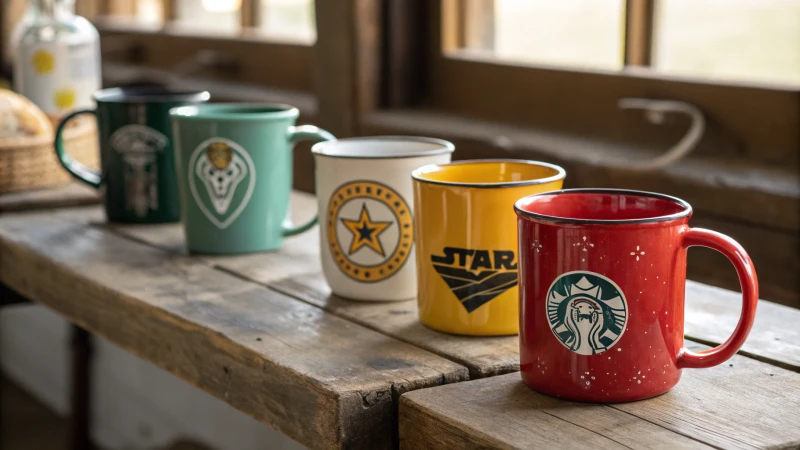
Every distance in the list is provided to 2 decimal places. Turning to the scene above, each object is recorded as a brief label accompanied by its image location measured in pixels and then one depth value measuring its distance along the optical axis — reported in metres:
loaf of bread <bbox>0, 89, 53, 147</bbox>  1.61
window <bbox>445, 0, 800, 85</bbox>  1.68
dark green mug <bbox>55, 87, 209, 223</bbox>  1.43
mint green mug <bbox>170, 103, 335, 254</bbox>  1.31
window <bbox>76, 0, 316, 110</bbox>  2.69
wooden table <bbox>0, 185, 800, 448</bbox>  1.01
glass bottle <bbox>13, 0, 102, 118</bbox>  1.83
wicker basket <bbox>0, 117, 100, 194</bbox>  1.59
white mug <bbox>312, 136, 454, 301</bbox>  1.18
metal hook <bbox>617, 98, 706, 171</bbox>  1.65
